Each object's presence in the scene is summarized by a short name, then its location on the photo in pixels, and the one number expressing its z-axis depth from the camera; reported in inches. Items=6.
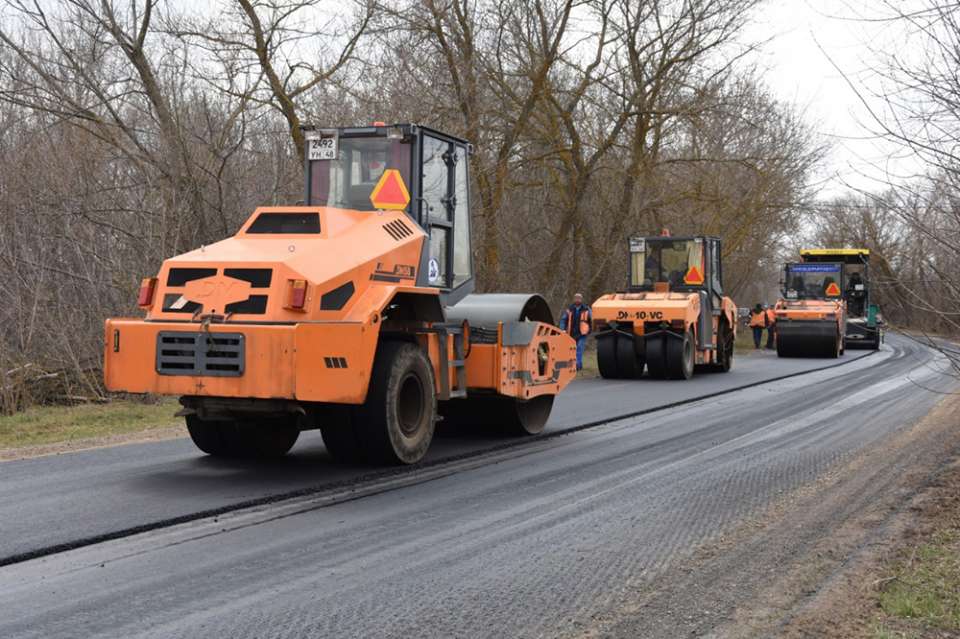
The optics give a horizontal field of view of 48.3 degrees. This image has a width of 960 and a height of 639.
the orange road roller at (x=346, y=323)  293.1
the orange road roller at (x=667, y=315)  760.3
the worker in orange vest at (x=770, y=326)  1333.7
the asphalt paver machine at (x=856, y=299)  1293.1
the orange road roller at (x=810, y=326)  1059.9
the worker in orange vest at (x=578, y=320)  809.5
